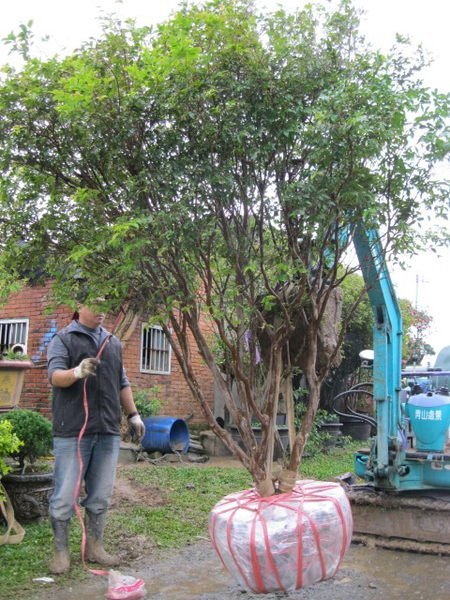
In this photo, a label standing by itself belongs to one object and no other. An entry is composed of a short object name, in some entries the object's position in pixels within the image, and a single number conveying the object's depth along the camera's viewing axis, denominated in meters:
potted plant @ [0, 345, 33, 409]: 7.59
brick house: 11.27
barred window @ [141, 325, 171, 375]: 12.84
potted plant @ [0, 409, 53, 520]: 6.00
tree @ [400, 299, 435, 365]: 18.36
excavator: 6.06
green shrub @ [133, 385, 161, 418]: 11.41
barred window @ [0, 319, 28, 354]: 11.90
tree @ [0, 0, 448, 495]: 3.67
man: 4.91
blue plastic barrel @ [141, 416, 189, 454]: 10.77
